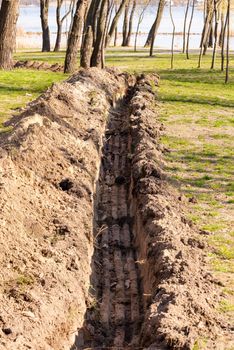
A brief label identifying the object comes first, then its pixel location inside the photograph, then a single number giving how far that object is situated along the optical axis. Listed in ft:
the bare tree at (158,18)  152.28
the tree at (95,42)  96.78
